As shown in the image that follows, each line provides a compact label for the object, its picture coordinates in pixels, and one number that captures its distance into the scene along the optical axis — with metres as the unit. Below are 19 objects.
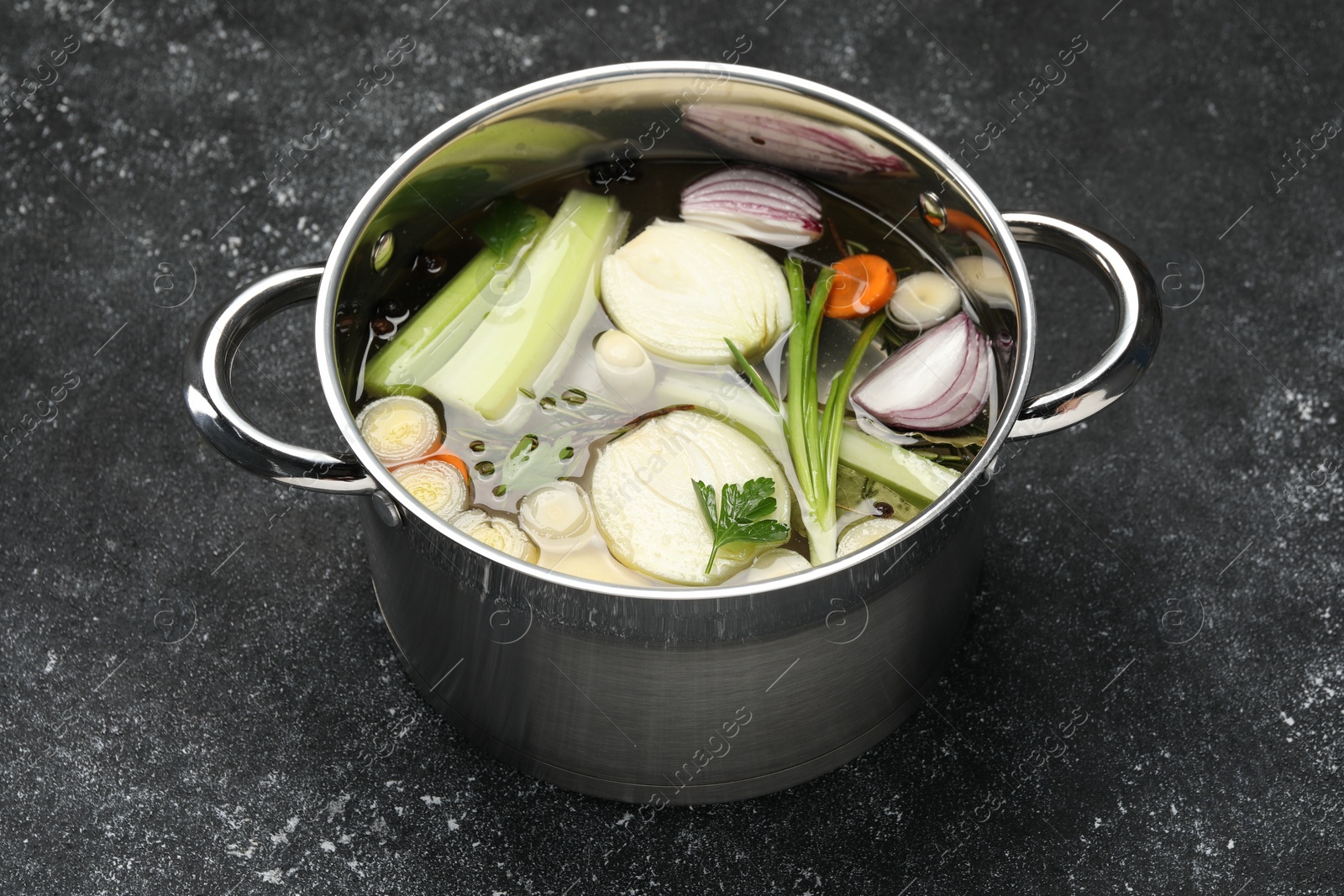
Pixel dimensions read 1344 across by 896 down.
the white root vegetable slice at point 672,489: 0.95
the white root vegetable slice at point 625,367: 0.99
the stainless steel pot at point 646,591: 0.91
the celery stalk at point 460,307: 1.00
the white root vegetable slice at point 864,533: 0.96
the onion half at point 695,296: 1.00
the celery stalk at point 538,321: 0.99
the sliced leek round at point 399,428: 0.98
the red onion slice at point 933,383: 0.99
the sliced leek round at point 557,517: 0.96
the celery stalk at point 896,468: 0.97
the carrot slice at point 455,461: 0.97
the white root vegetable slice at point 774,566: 0.95
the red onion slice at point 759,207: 1.03
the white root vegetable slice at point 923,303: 1.01
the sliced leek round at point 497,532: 0.96
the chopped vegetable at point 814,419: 0.96
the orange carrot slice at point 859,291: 1.01
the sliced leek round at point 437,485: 0.97
